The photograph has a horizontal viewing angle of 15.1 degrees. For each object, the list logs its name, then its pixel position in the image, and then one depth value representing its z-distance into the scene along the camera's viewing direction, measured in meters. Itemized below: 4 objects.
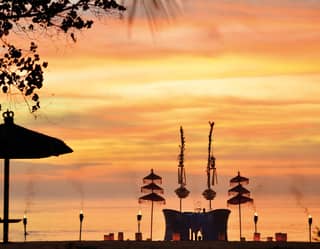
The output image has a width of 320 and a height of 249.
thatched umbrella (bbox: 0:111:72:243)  20.19
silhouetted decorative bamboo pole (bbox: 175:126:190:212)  45.44
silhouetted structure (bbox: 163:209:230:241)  36.16
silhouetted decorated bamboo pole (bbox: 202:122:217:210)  47.78
